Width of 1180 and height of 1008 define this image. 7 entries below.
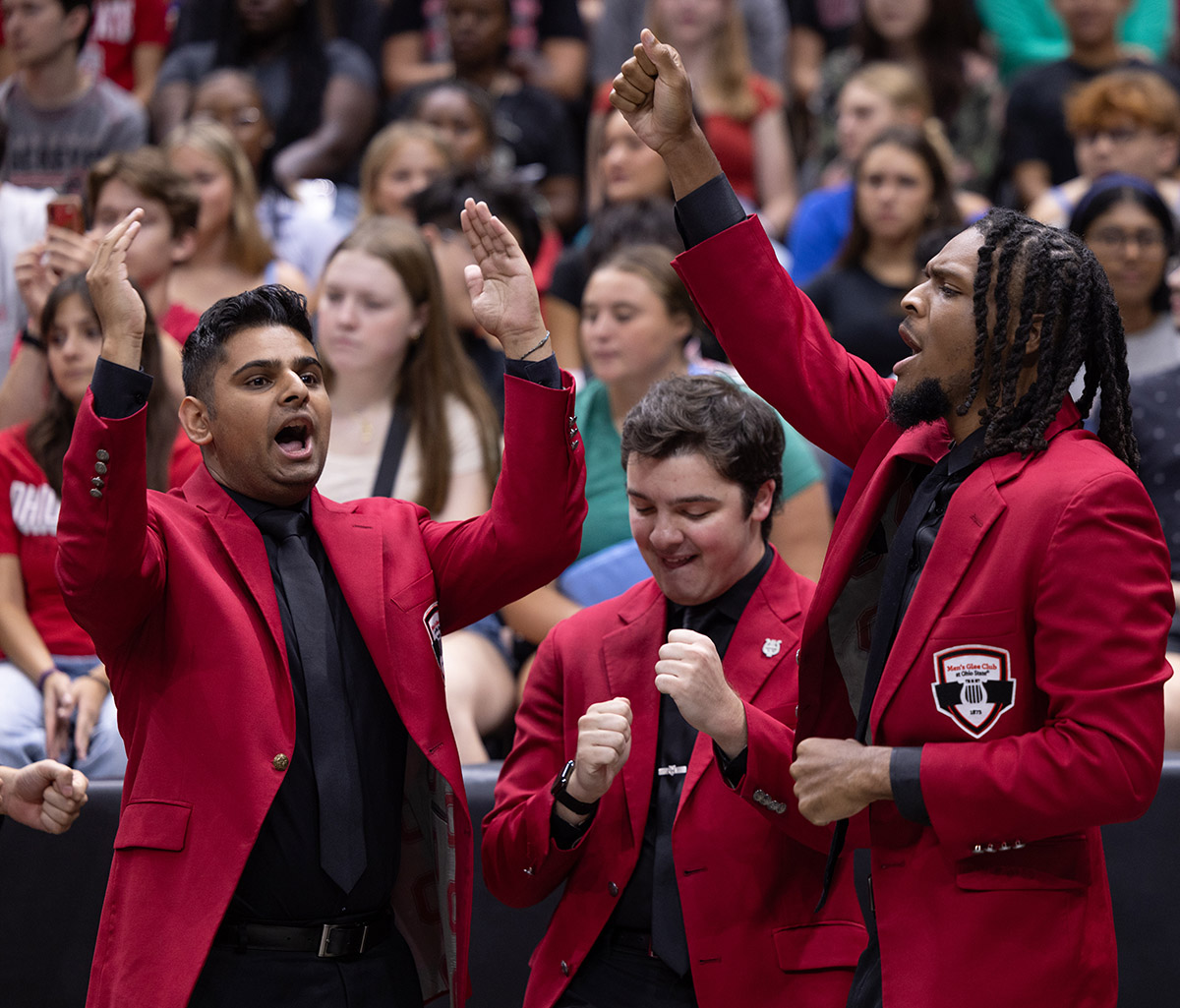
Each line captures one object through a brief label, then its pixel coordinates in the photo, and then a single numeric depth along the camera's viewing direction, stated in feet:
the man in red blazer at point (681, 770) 16.61
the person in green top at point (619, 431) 27.61
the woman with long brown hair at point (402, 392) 28.27
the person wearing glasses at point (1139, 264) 30.58
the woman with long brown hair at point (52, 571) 25.07
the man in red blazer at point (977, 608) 13.75
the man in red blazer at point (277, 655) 15.44
